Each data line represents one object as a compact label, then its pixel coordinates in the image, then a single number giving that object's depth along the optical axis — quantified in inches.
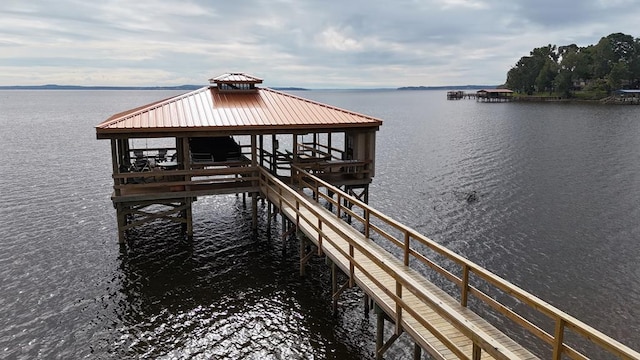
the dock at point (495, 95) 5145.7
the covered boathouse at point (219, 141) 632.4
